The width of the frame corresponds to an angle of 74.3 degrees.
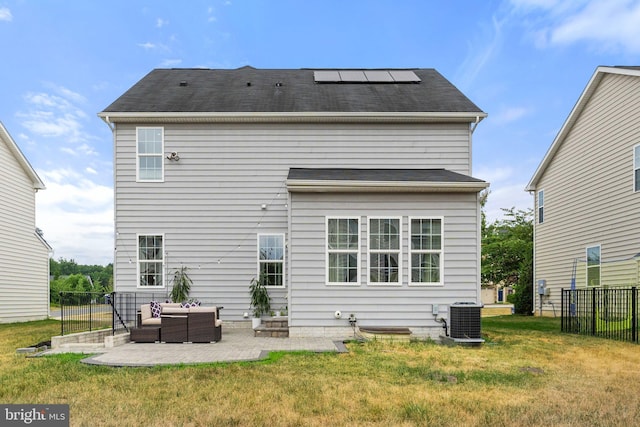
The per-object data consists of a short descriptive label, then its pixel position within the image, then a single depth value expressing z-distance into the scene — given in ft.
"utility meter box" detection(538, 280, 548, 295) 56.85
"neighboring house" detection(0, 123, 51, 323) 52.44
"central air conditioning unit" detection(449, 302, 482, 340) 29.71
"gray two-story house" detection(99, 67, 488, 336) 38.75
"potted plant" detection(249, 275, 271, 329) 37.58
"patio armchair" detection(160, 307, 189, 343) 30.50
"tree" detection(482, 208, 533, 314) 83.10
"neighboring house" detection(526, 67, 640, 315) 41.42
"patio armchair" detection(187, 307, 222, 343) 30.53
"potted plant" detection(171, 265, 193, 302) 37.63
